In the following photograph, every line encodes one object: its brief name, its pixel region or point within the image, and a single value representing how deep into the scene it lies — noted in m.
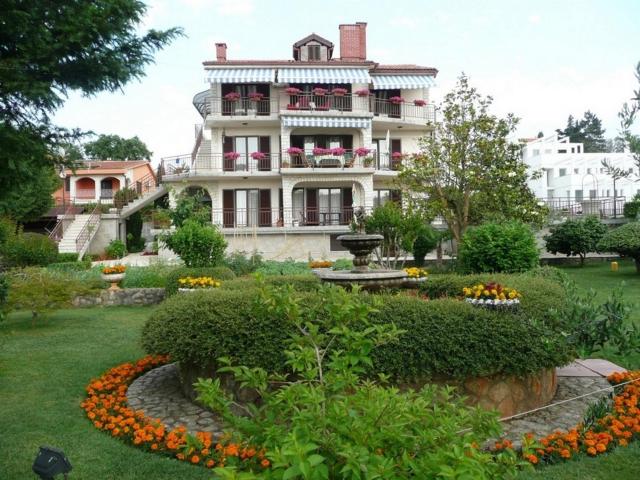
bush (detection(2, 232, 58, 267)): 23.58
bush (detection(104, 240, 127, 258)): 30.09
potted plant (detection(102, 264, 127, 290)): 16.98
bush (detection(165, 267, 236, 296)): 13.16
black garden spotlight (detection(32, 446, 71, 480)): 3.12
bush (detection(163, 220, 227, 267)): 14.27
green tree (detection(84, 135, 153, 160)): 69.00
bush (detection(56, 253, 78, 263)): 26.20
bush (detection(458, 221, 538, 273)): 11.21
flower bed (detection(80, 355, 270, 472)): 4.87
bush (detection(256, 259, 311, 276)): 18.05
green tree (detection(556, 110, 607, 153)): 83.06
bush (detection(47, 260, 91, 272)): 21.12
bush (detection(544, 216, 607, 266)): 23.05
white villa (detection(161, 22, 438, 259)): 30.03
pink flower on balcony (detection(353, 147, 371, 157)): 29.95
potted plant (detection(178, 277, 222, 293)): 10.70
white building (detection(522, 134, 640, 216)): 50.97
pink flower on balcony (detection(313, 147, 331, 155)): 30.00
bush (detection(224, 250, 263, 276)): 17.83
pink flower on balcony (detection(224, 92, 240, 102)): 29.80
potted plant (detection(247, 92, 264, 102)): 30.42
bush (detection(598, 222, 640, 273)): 19.48
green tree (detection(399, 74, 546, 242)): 19.48
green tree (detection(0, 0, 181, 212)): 5.98
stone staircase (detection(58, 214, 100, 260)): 29.38
